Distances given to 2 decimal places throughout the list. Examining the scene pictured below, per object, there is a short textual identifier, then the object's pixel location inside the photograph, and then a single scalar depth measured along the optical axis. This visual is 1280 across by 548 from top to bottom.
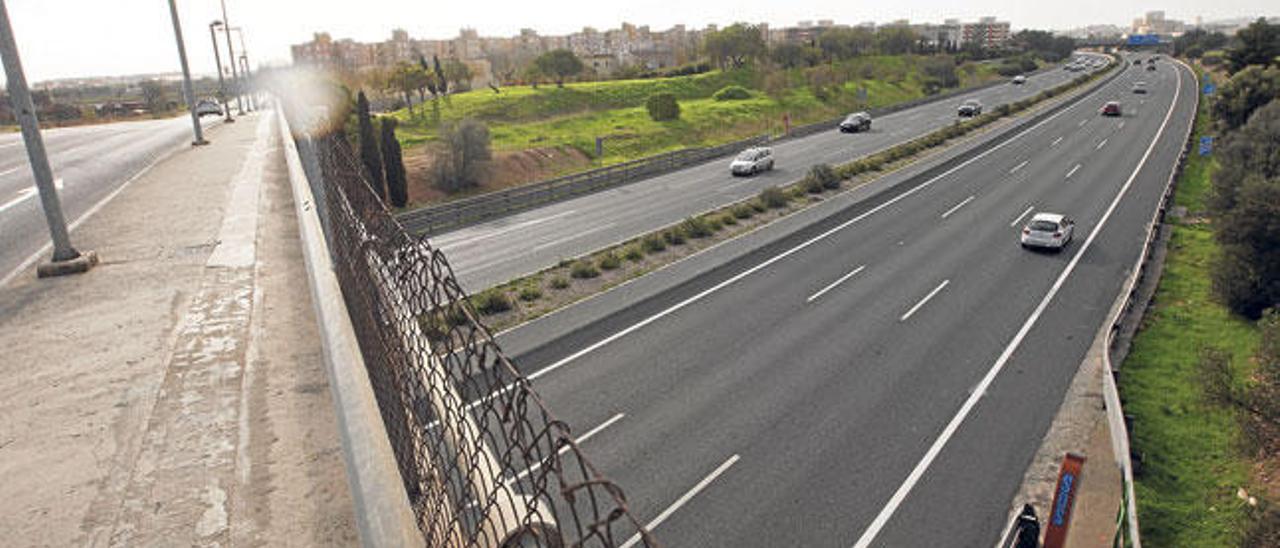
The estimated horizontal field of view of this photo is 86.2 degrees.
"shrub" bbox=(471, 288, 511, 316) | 19.39
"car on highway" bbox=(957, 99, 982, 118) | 62.91
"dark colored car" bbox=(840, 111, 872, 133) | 59.00
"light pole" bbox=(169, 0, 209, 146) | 23.90
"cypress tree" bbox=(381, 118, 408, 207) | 35.34
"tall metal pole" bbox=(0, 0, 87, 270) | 7.31
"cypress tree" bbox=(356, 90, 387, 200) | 34.88
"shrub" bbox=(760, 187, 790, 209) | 31.61
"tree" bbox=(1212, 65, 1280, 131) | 44.44
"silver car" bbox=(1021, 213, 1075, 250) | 24.55
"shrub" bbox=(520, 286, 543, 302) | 20.61
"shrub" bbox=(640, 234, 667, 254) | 25.14
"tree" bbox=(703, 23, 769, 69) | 110.88
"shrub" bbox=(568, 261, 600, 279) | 22.50
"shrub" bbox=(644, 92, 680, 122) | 67.06
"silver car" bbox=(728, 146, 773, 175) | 40.81
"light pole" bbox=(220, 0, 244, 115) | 45.33
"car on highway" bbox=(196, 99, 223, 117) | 43.80
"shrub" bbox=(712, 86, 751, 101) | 84.19
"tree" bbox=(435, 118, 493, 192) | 41.50
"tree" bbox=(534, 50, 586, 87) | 92.38
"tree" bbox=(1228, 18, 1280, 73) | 62.03
